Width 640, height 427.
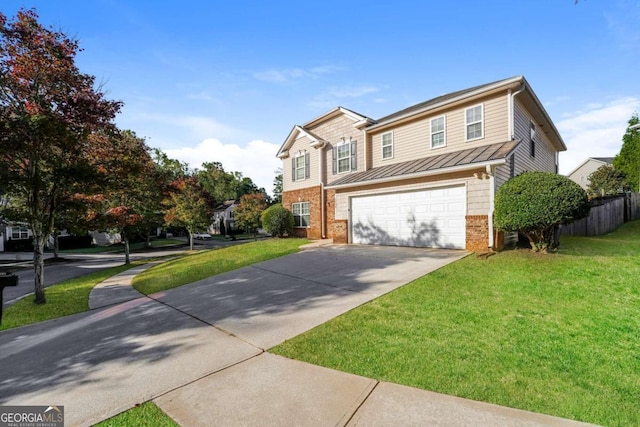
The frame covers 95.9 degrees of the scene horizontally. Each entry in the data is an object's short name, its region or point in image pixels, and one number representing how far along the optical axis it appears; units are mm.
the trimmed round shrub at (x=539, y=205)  7754
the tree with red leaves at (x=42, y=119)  7523
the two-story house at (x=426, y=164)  10055
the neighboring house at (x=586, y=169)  41175
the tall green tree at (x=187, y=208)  22078
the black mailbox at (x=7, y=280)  3473
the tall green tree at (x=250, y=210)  31641
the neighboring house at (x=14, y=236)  25984
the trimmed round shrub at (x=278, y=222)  18234
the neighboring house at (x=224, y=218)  45969
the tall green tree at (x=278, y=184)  48878
